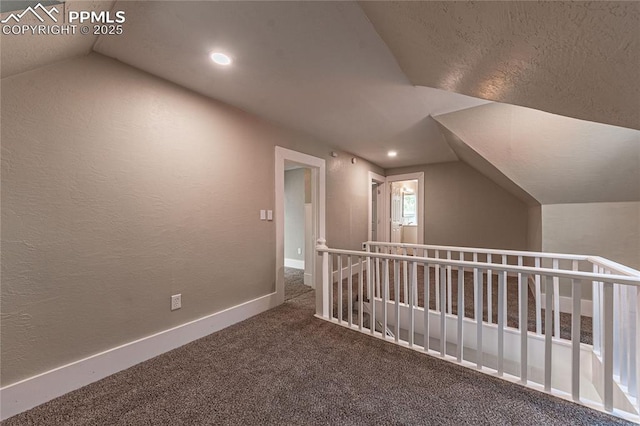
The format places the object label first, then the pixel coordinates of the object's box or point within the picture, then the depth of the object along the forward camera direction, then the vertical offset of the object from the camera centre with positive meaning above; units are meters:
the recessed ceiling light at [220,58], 1.62 +1.06
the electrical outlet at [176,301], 2.03 -0.73
